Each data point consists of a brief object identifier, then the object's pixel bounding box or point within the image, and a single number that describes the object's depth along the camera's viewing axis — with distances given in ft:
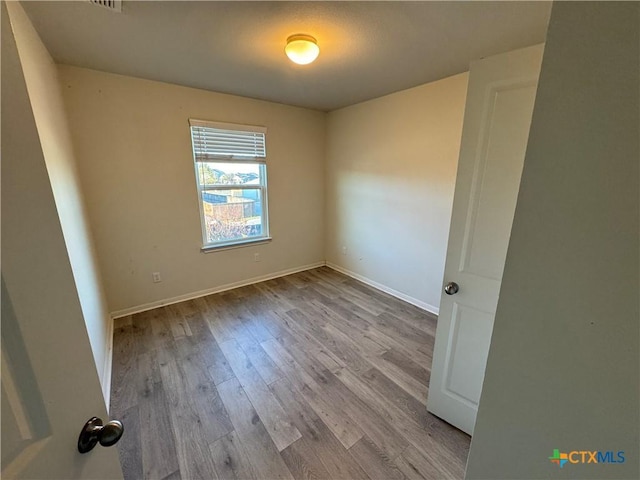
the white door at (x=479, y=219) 3.81
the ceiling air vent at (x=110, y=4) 4.70
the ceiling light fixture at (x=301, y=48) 5.80
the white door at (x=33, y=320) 1.40
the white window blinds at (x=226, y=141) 9.87
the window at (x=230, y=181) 10.13
